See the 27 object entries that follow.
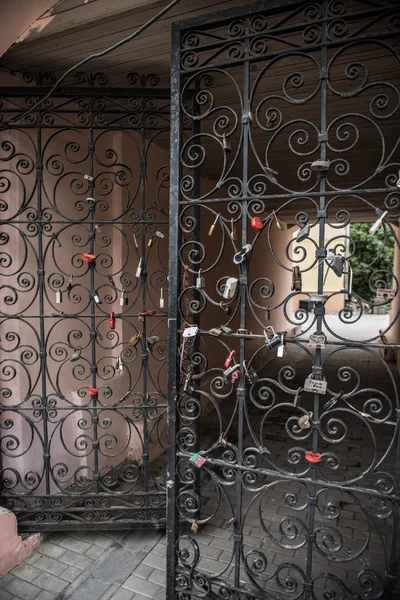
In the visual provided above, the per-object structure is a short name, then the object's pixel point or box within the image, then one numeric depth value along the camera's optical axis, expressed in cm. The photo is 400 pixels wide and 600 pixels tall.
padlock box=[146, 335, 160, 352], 300
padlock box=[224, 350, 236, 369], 214
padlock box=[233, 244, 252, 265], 206
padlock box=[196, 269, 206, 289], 225
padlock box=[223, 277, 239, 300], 209
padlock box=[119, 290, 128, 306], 290
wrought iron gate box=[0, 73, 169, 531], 287
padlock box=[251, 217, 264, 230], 201
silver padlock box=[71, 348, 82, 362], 291
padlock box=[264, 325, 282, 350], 196
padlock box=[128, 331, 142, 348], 289
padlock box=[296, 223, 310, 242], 192
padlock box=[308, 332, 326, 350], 190
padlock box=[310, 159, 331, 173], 187
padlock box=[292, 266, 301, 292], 195
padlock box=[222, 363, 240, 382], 212
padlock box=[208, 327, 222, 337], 216
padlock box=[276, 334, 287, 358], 193
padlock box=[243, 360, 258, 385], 212
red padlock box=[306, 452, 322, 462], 193
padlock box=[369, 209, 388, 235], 177
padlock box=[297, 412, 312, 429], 193
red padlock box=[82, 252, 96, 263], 284
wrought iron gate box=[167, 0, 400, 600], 187
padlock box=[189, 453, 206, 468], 223
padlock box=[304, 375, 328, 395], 185
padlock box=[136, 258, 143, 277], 291
